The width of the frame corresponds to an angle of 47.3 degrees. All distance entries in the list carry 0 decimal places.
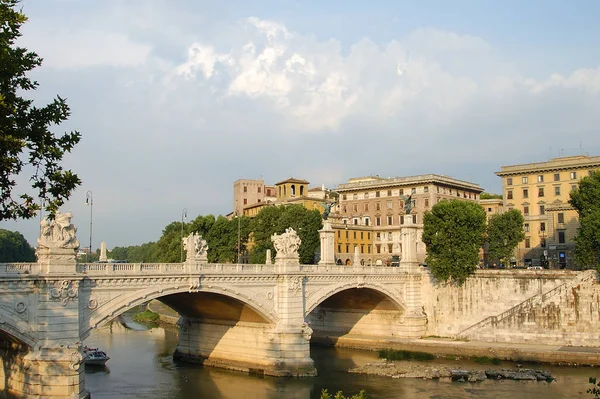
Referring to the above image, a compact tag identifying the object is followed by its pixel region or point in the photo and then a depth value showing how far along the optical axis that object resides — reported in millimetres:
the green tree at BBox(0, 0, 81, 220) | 17406
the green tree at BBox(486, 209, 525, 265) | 74062
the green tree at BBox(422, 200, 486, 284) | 62125
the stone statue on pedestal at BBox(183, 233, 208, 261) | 43500
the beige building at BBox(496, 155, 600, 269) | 77062
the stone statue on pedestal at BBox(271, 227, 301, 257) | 49594
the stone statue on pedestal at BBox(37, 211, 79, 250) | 34781
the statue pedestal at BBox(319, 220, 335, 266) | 59656
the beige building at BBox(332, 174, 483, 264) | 94062
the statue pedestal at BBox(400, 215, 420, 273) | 63531
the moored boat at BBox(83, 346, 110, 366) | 49969
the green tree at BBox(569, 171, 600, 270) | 58094
